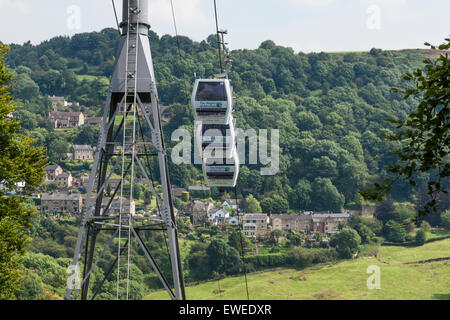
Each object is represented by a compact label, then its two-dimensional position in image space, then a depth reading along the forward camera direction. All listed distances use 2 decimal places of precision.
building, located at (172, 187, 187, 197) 150.50
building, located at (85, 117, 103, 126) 191.75
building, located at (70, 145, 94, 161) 167.88
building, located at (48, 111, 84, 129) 192.77
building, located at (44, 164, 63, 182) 158.62
